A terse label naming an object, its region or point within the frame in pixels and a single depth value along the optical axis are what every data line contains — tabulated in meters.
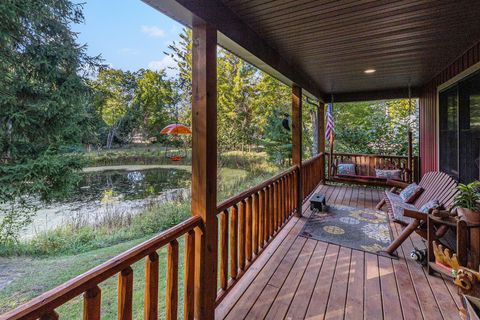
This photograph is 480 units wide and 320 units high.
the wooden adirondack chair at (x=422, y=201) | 2.65
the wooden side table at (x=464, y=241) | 2.05
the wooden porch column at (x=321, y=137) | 6.61
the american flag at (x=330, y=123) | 5.85
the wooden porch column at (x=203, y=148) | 1.68
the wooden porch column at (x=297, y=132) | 4.08
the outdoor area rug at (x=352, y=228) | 3.15
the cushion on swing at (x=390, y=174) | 5.45
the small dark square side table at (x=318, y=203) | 4.33
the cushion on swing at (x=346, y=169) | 6.07
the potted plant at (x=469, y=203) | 2.09
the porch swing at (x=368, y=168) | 5.38
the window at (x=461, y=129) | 3.10
